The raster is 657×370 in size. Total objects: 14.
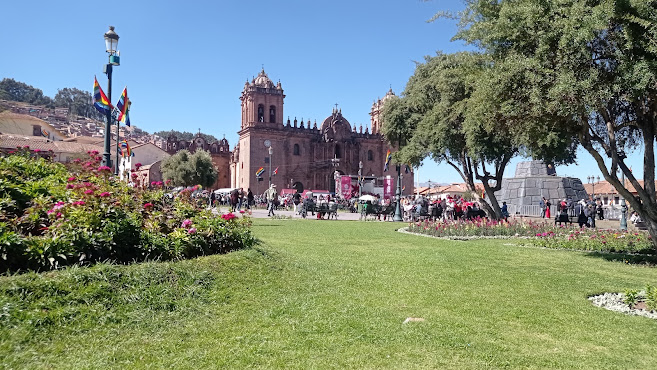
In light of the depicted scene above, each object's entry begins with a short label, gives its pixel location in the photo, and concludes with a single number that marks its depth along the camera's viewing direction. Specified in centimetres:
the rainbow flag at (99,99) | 1496
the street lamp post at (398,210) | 2256
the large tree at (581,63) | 740
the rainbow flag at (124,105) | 1880
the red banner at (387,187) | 4420
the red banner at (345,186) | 4369
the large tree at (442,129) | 1811
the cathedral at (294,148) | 5566
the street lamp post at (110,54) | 1180
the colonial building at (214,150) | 7062
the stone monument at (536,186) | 2616
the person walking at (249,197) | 2520
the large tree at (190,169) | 4941
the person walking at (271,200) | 2325
